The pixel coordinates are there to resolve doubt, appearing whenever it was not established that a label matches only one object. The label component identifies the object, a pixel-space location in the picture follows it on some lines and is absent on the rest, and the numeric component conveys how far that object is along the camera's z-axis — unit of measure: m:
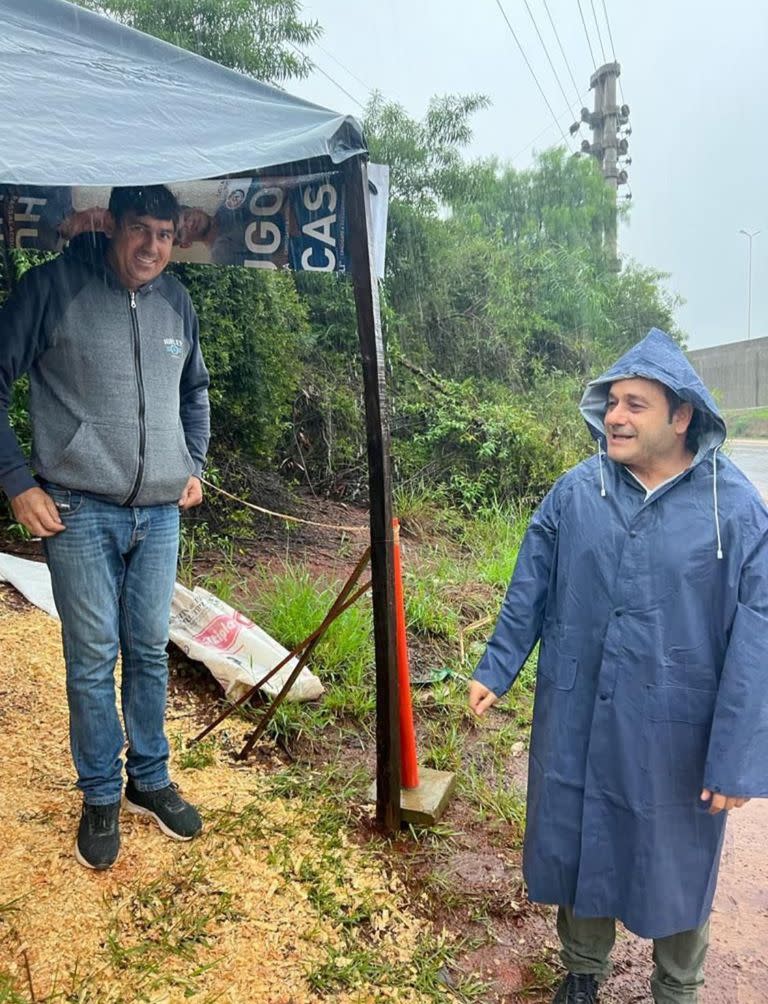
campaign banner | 2.54
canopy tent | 1.74
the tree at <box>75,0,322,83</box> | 7.08
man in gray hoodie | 2.15
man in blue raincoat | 1.83
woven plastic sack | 3.59
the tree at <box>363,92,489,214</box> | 10.95
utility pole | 19.16
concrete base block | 2.86
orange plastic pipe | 2.75
